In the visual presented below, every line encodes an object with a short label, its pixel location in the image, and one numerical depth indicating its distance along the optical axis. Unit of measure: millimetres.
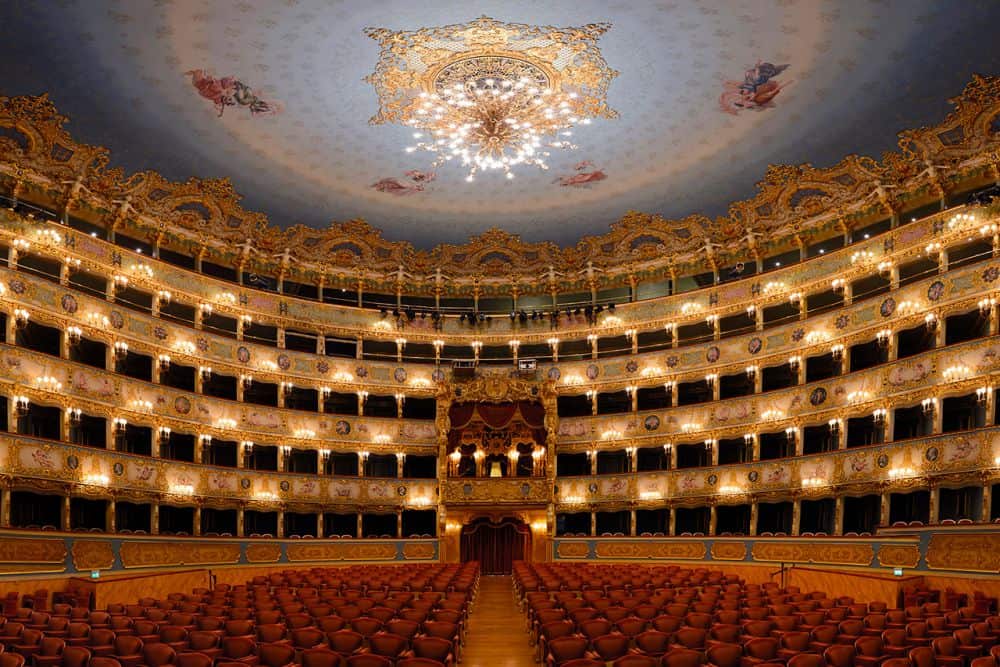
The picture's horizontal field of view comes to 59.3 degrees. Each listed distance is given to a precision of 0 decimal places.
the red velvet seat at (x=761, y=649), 8695
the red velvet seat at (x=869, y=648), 8680
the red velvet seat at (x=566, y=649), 8836
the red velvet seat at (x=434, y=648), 8961
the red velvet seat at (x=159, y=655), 8078
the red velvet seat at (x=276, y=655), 8367
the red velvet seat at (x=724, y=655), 8281
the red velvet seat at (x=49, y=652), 8141
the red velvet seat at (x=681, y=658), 8055
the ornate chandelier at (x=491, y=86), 20531
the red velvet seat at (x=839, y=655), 8180
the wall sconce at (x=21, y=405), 22047
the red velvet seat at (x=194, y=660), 7844
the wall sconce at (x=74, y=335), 24219
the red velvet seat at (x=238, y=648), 8766
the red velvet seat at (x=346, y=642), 9102
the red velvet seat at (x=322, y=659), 7898
